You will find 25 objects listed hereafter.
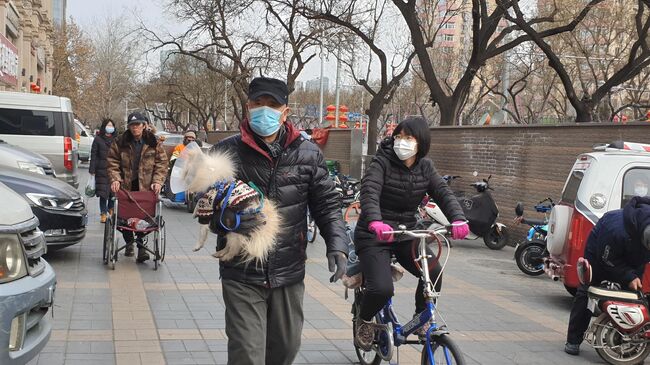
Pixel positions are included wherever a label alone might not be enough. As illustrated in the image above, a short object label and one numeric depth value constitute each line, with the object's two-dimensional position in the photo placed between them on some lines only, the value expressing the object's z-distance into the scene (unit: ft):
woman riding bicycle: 16.24
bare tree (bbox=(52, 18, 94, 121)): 167.84
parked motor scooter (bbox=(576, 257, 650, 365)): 19.08
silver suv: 12.30
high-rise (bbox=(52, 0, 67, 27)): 259.39
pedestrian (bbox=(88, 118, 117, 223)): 38.60
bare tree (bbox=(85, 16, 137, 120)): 183.48
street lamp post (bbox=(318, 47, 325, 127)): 94.83
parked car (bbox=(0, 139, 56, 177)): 37.96
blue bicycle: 14.20
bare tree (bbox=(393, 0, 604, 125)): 63.87
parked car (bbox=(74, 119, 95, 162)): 96.53
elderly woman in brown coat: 29.14
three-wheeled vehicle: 25.02
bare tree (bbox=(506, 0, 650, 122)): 59.28
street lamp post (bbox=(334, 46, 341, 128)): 92.65
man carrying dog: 12.35
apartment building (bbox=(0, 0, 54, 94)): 74.02
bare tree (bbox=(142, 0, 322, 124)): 85.30
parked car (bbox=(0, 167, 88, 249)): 27.27
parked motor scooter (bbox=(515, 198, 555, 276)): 33.55
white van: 51.24
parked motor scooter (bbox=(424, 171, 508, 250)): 42.60
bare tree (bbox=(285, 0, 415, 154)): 72.30
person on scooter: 18.40
